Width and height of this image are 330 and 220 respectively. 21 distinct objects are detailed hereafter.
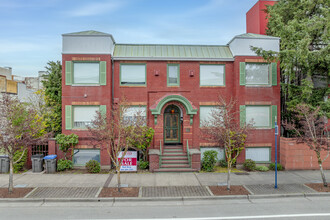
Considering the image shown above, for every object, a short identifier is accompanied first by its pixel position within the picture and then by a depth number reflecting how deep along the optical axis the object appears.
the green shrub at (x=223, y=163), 14.82
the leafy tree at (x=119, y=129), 10.20
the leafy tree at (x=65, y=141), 13.58
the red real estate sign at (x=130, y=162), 13.70
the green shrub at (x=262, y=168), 13.91
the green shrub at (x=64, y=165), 13.52
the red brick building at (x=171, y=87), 14.50
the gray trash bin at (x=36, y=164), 13.35
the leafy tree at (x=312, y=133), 10.90
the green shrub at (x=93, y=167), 13.36
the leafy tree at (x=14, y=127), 9.84
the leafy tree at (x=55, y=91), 16.67
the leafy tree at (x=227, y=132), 10.34
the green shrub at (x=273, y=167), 14.21
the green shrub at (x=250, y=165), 14.02
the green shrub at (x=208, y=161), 13.83
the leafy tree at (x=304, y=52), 12.80
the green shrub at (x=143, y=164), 14.07
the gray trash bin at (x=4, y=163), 13.20
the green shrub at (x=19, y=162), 13.31
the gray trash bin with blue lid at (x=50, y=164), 13.25
